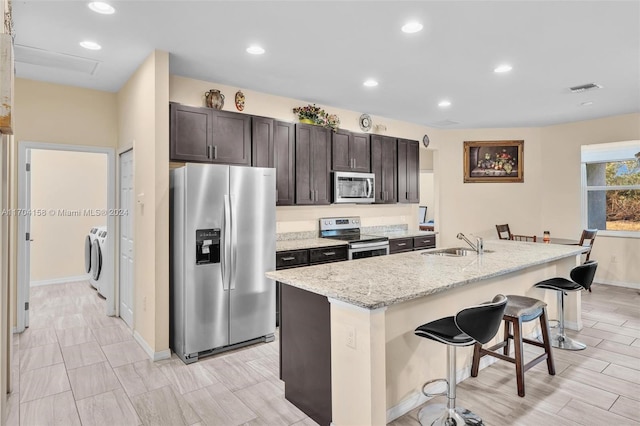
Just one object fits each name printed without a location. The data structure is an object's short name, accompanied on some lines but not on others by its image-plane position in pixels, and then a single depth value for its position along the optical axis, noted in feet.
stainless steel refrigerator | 10.96
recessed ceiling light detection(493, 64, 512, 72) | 12.23
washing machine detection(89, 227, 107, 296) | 17.63
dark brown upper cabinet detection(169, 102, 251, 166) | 12.11
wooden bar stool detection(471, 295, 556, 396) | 8.80
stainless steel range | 15.34
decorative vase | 13.17
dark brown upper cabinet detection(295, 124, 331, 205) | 15.39
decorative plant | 16.01
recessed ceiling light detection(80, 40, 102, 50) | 10.41
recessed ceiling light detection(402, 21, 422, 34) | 9.34
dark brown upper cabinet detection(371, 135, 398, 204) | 18.30
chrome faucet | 11.11
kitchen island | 6.53
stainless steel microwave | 16.57
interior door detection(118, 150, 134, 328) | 13.57
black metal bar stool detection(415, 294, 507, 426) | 6.79
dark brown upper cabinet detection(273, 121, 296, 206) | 14.62
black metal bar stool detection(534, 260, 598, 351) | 11.20
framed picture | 22.43
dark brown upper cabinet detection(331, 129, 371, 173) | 16.70
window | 19.67
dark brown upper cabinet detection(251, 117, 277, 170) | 13.88
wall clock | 18.48
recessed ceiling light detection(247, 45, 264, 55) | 10.73
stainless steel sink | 11.50
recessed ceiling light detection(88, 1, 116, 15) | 8.36
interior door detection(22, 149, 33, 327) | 13.56
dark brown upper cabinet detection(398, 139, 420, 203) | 19.49
